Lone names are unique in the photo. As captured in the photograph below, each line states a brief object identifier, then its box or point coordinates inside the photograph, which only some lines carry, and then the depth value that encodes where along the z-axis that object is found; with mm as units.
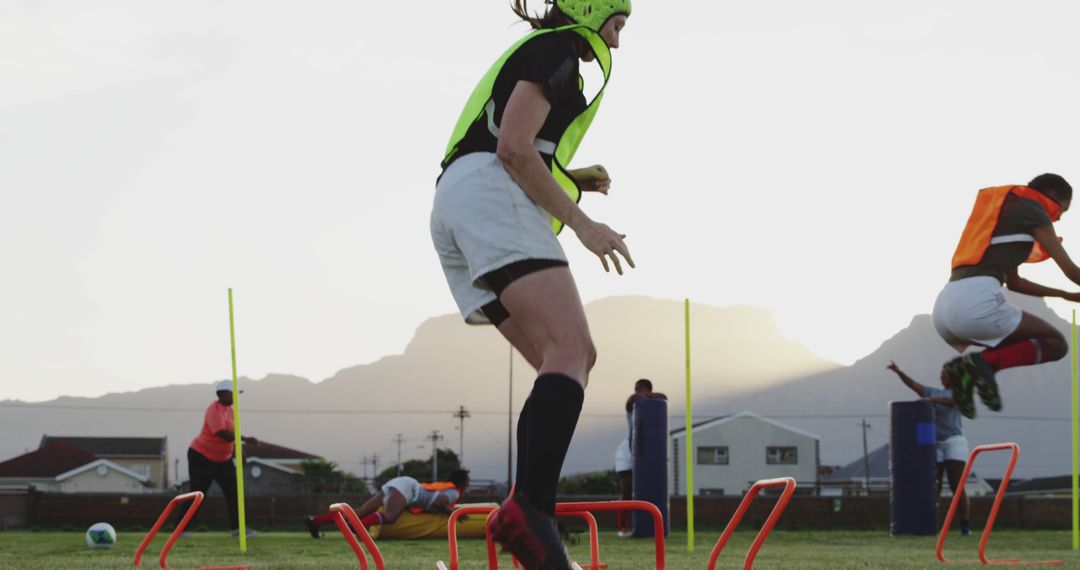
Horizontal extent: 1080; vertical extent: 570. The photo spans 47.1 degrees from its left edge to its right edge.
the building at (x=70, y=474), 87750
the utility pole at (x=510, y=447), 67325
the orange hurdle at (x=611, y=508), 3893
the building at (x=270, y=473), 94812
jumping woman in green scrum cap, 3264
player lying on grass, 13258
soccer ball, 11234
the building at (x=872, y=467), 114188
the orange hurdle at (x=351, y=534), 4156
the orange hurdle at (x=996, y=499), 7020
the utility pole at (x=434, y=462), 98625
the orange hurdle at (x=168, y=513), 6547
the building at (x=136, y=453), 101625
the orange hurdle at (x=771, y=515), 4172
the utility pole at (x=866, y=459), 112812
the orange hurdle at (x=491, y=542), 3977
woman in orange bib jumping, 5941
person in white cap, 12992
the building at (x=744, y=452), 101312
